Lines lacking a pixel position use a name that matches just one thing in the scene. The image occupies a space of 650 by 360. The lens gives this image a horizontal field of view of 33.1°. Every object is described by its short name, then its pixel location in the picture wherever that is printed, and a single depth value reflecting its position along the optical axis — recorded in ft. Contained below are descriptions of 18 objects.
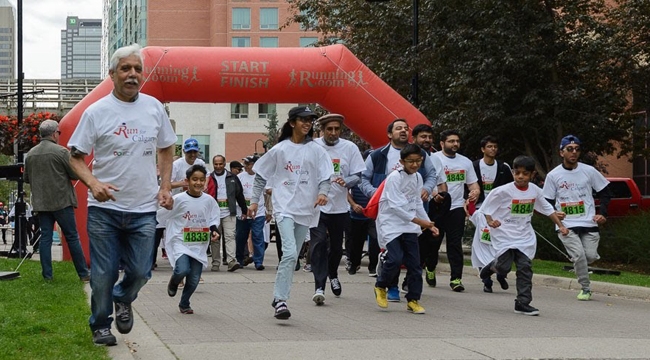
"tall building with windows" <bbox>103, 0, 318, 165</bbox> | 274.57
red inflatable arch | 55.98
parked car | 94.02
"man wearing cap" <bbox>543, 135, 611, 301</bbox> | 40.32
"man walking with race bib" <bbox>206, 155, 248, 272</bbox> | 55.52
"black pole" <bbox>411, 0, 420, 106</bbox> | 70.85
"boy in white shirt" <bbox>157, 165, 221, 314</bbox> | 33.83
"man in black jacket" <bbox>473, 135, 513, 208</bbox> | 44.34
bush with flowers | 58.75
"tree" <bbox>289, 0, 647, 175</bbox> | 75.66
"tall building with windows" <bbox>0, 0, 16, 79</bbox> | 441.89
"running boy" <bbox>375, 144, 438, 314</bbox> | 34.40
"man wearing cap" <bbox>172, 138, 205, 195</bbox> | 51.08
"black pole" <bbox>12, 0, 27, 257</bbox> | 59.57
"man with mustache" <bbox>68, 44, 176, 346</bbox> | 23.77
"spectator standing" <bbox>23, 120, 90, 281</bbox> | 41.37
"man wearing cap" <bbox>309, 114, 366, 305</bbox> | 35.29
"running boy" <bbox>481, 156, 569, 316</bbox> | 36.09
